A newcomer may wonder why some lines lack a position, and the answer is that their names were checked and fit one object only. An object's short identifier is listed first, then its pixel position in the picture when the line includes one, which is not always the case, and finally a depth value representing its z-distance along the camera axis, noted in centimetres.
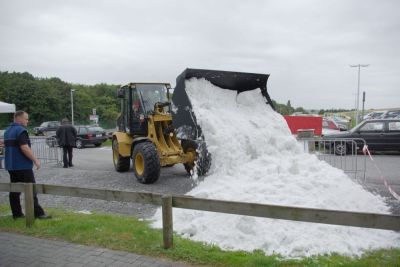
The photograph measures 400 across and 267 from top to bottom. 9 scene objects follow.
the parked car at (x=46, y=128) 4470
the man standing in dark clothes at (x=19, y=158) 661
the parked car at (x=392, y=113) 3086
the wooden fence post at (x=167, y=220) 501
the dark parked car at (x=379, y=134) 1655
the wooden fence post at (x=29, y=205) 613
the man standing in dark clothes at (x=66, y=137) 1470
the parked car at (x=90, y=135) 2627
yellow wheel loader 861
